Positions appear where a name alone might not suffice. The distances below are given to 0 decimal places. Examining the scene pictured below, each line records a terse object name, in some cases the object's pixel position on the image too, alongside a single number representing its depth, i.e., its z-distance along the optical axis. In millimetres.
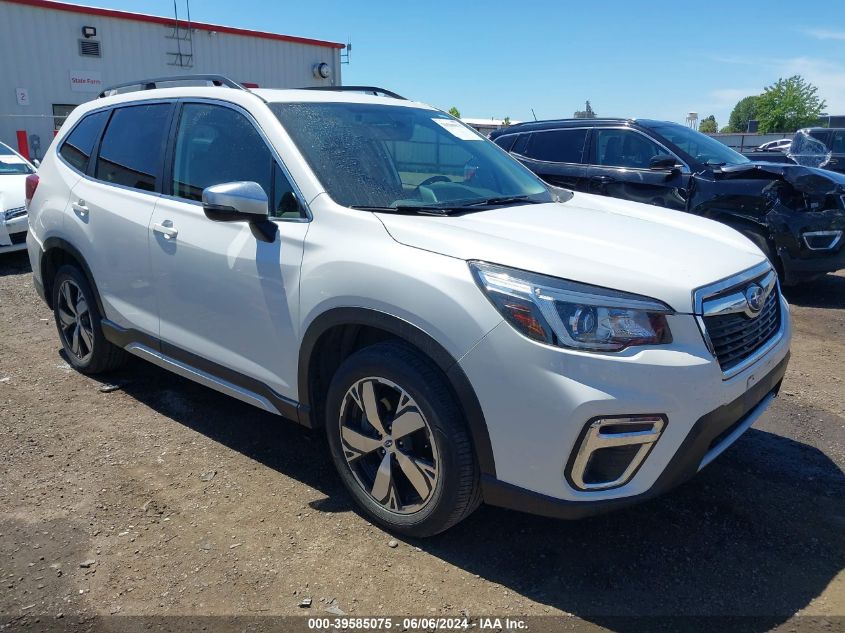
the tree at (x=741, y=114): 109425
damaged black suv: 6410
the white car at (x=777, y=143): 24706
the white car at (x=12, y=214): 8164
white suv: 2295
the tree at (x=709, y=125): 95675
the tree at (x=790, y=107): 50188
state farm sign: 18222
